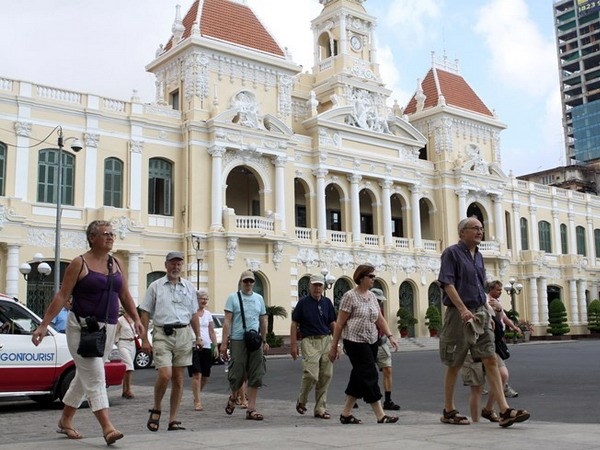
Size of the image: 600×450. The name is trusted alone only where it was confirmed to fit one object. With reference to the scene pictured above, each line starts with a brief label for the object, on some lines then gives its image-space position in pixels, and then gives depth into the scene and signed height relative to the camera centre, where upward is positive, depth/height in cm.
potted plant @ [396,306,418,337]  3781 +25
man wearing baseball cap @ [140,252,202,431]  798 +1
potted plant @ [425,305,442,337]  3909 +23
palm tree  3161 +62
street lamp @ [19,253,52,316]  2750 +141
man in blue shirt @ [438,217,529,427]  770 +8
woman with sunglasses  860 -16
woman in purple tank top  684 +24
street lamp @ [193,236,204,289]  3118 +316
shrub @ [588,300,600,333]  4691 +39
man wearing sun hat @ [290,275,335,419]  983 -17
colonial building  2945 +722
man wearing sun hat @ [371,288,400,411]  1083 -59
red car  1065 -40
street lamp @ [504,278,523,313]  3963 +183
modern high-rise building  10269 +3459
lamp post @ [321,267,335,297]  3180 +196
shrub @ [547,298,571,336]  4456 +22
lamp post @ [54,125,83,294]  2266 +347
